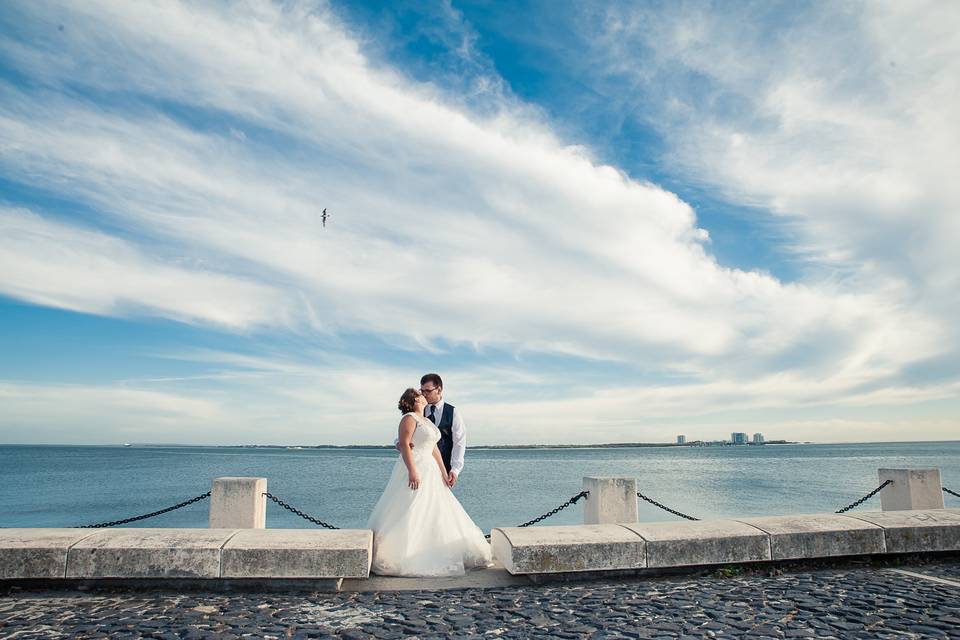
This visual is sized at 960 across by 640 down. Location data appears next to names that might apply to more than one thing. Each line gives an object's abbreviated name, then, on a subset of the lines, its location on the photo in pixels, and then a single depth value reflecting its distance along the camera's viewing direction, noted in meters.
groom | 7.46
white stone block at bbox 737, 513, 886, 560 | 6.69
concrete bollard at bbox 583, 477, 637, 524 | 8.08
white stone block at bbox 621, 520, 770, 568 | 6.40
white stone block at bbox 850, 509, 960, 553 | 6.96
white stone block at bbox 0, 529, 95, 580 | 5.68
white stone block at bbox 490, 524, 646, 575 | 6.12
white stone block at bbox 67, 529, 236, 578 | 5.72
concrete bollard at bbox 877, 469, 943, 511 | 9.33
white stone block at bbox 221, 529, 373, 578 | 5.82
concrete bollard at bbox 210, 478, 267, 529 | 7.56
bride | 6.53
